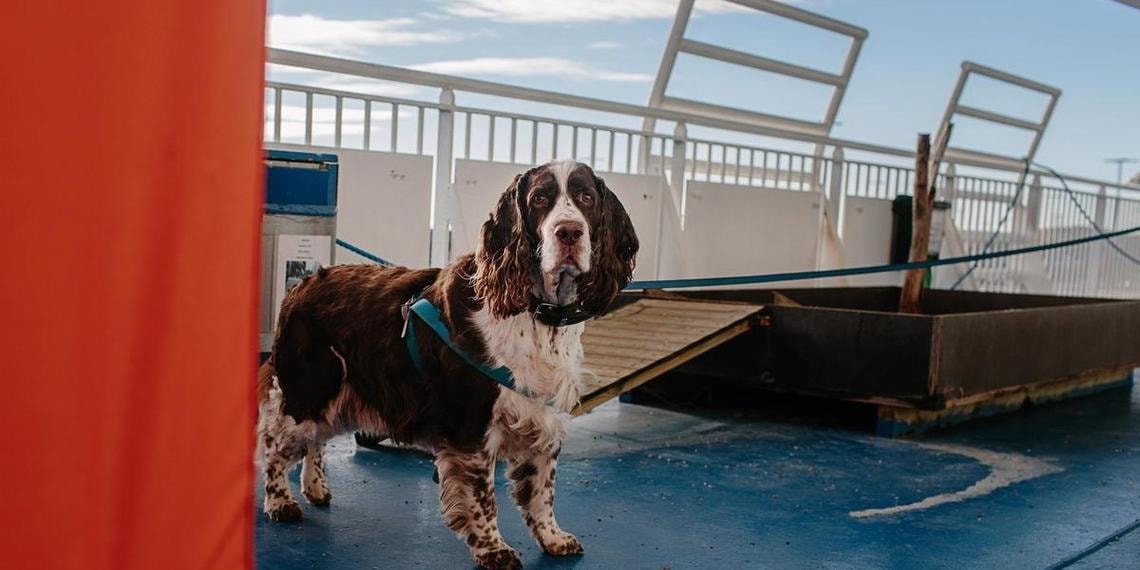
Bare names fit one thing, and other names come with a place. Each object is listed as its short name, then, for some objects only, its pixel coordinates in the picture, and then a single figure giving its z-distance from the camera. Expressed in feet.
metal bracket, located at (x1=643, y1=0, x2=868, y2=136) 28.50
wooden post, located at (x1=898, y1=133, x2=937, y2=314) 26.76
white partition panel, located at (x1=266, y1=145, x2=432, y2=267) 20.72
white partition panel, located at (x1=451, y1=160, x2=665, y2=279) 22.52
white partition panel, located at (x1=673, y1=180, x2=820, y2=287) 29.58
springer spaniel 10.02
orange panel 4.00
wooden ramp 16.53
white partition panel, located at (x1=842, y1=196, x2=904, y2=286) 35.17
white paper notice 15.83
